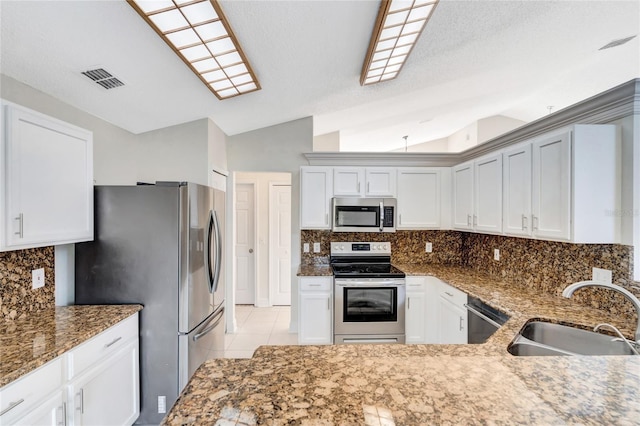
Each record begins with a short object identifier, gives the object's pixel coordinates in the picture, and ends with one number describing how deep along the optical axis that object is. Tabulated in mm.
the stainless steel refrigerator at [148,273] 2076
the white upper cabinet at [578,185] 1831
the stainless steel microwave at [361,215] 3400
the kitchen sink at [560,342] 1581
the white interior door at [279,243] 4793
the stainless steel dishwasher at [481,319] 2064
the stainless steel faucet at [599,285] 1325
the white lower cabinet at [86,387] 1186
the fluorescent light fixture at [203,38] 1481
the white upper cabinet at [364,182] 3473
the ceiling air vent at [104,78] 1834
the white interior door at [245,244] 4816
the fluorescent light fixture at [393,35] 1808
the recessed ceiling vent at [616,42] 2563
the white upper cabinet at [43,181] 1413
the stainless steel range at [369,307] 3084
